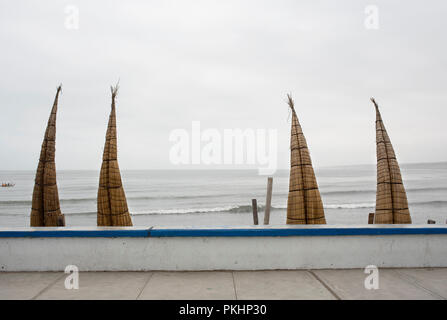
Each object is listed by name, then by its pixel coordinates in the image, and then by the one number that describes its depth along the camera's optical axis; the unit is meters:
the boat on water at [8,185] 44.94
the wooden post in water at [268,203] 7.37
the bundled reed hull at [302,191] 6.05
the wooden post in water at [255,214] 8.44
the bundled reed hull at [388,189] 6.08
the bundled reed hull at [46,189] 6.44
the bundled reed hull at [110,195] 6.01
